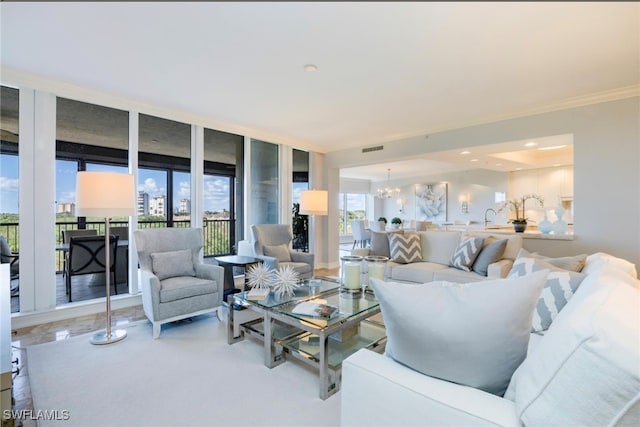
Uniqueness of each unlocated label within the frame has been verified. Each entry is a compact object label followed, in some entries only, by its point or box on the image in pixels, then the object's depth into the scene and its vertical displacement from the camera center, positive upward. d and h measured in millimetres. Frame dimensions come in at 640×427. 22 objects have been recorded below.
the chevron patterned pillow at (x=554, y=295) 1710 -462
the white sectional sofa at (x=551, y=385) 783 -513
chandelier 9719 +707
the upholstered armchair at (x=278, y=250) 4180 -533
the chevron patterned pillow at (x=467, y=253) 3533 -461
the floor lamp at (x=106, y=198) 2561 +124
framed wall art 9398 +359
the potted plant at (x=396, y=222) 8958 -258
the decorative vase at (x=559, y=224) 3795 -137
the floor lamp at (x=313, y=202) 4215 +154
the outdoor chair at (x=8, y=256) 3236 -467
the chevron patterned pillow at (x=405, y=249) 4074 -478
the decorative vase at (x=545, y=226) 3871 -161
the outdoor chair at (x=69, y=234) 4316 -302
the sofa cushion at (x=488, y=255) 3412 -475
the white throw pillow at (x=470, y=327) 1022 -388
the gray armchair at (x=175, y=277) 2801 -662
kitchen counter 3662 -277
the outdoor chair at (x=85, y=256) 3637 -527
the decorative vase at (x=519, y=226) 4250 -174
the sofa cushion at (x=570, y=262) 2088 -344
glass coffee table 2008 -981
